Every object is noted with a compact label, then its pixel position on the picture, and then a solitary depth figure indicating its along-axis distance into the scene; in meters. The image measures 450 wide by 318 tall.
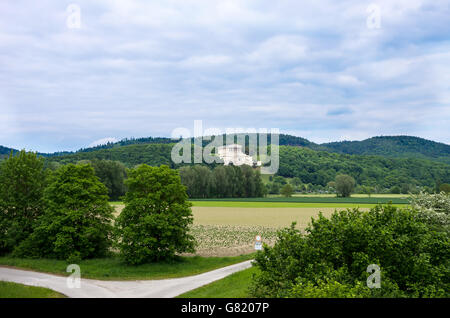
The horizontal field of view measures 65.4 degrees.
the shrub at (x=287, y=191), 153.12
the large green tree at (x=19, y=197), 35.41
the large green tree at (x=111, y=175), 124.00
